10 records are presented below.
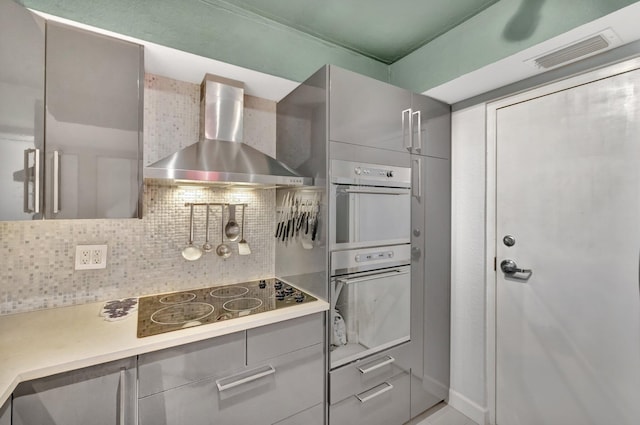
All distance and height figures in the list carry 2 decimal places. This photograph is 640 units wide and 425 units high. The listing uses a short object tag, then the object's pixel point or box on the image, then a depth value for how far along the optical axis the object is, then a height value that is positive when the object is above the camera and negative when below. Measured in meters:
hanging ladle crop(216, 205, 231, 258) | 1.76 -0.25
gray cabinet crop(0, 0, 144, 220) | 1.05 +0.36
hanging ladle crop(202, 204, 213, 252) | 1.72 -0.20
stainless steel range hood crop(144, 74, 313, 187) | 1.28 +0.28
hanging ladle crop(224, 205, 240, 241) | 1.80 -0.10
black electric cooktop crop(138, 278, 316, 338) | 1.23 -0.48
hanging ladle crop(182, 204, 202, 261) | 1.65 -0.23
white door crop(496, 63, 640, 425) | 1.35 -0.22
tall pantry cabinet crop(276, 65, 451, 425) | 1.53 +0.17
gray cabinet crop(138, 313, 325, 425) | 1.08 -0.71
